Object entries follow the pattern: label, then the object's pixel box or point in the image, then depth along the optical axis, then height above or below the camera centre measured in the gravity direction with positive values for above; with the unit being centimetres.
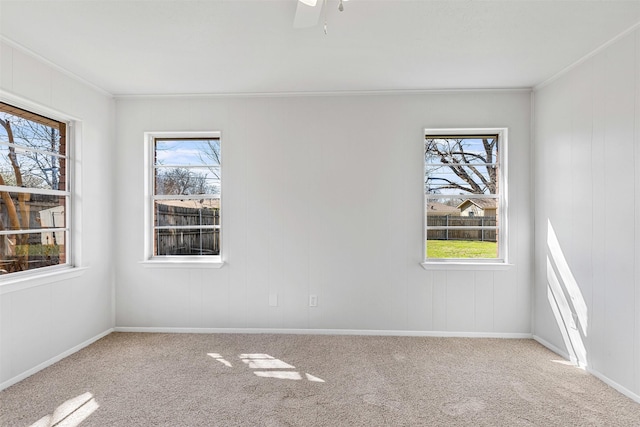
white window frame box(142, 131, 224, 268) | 355 -5
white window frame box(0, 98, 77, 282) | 277 +7
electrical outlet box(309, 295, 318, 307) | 350 -93
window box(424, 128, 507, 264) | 354 +10
